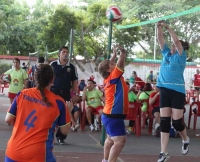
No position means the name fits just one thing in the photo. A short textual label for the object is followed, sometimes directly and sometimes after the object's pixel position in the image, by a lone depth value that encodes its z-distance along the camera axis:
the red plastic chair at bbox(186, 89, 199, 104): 22.84
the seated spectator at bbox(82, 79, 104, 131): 12.32
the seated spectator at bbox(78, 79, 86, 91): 19.09
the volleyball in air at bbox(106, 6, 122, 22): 9.41
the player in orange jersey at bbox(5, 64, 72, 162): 4.39
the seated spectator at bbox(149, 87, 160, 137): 11.32
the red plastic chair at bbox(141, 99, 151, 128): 12.57
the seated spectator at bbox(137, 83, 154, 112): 12.57
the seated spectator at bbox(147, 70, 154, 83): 15.64
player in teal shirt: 7.49
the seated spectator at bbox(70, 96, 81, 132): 11.91
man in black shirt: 9.54
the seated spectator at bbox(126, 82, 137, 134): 12.07
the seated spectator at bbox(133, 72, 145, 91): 16.18
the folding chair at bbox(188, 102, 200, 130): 12.98
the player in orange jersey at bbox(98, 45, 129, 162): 6.73
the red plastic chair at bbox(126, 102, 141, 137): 11.70
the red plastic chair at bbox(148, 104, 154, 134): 12.18
